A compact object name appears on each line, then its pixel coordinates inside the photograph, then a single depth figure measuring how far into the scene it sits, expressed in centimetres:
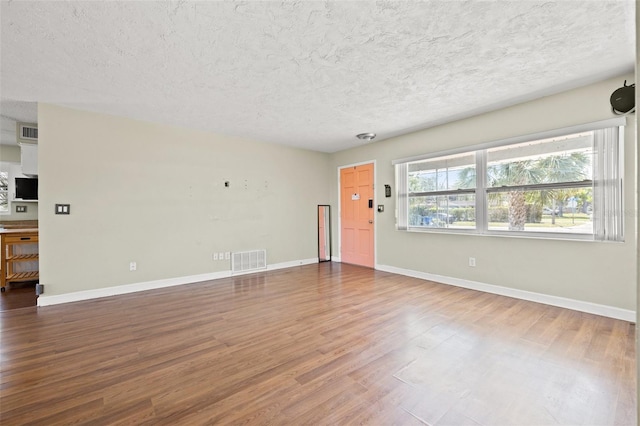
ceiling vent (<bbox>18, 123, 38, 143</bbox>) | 394
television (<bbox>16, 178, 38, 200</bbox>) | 498
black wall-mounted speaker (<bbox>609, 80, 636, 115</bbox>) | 219
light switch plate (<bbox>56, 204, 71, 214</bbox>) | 342
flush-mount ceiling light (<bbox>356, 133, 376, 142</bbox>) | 470
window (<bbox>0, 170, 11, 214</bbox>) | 521
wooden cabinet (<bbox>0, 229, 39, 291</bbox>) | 404
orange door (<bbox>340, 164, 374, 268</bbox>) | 553
